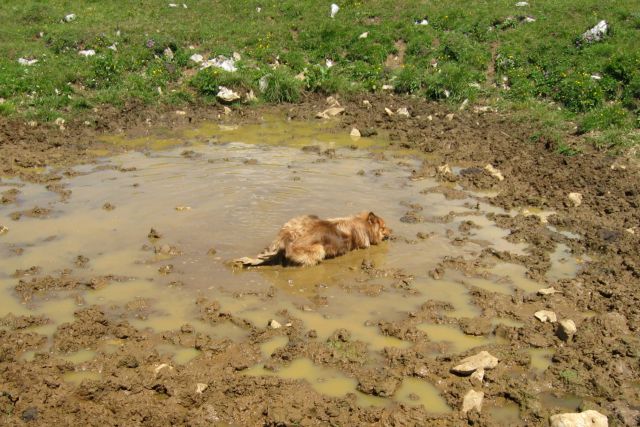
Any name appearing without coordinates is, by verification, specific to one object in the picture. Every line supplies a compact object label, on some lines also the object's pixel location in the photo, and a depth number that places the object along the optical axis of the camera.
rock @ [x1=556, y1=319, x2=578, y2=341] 7.36
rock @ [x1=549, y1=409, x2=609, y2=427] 5.78
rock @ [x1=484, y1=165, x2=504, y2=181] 13.06
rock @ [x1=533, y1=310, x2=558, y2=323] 7.73
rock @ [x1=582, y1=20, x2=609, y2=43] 19.78
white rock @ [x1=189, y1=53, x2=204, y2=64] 21.08
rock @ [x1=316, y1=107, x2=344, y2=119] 18.11
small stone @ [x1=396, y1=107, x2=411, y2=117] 17.90
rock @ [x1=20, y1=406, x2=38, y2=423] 5.89
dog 8.98
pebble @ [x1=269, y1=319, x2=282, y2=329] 7.48
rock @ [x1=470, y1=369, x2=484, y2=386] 6.57
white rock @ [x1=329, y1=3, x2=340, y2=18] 24.98
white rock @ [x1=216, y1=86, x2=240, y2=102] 18.84
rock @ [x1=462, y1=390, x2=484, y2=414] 6.13
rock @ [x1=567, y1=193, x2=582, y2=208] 11.60
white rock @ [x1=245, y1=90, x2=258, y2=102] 19.23
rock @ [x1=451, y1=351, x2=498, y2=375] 6.67
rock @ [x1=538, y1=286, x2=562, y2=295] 8.40
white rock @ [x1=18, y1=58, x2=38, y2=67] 19.87
